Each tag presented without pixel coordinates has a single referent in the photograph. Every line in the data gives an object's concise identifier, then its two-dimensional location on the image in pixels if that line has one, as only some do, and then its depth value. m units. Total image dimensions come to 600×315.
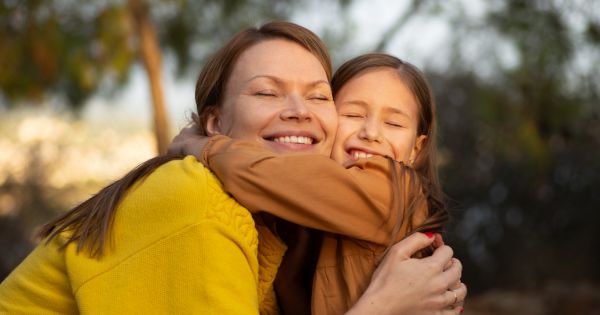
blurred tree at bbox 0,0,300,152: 10.88
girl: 2.77
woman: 2.52
